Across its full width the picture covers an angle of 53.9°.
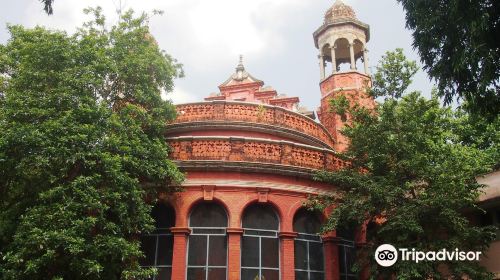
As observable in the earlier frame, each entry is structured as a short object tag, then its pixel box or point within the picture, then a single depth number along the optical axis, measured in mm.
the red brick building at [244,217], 14781
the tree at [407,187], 12766
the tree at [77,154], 11258
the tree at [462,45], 9344
